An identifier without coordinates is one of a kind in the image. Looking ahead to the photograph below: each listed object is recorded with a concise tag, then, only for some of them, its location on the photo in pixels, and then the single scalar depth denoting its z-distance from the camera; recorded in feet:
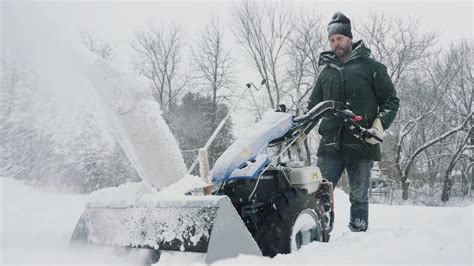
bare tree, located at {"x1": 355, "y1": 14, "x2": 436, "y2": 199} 91.25
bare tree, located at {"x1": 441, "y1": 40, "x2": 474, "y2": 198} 95.55
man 11.53
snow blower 6.58
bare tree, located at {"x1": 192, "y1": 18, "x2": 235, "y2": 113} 108.37
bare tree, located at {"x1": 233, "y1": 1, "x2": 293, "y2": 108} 95.55
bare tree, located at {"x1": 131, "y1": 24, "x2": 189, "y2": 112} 110.42
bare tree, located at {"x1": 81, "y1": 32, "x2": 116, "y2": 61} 91.34
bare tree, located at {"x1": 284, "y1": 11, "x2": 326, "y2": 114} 92.02
